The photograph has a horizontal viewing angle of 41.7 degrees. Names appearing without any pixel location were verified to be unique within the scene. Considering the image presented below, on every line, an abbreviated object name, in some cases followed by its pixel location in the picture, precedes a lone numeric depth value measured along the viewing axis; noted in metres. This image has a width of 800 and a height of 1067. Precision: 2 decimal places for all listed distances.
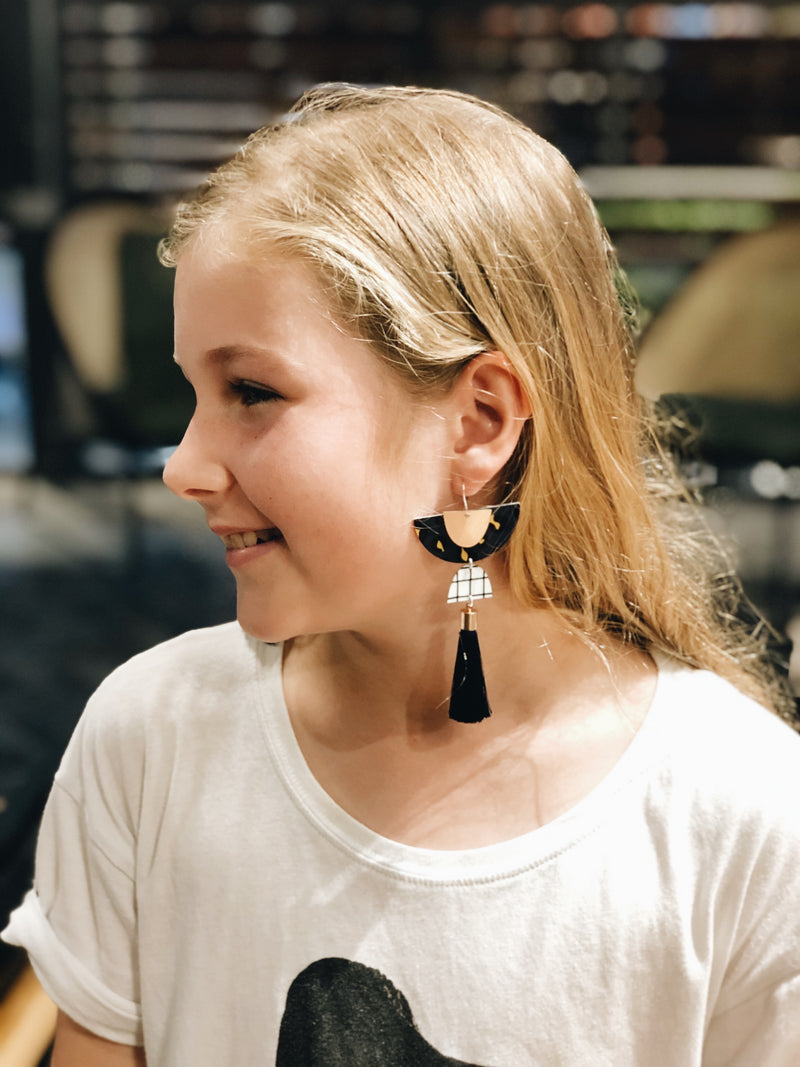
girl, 0.79
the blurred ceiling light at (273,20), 4.39
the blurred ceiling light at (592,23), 4.29
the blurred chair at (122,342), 1.31
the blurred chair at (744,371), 1.40
